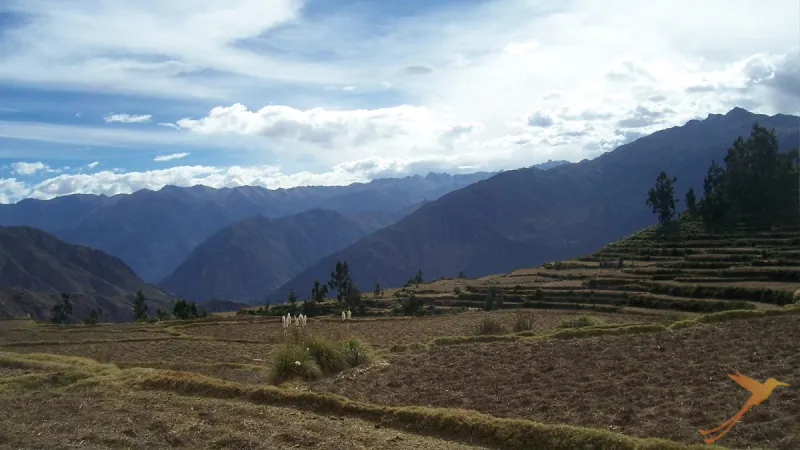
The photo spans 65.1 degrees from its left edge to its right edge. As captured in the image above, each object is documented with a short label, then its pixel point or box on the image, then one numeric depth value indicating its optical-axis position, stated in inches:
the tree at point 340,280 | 3662.4
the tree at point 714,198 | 3358.8
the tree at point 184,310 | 2959.4
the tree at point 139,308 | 3516.2
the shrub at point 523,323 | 1090.1
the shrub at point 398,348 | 869.8
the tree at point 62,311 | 3624.5
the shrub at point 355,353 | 747.7
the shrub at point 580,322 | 1064.1
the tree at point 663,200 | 3754.9
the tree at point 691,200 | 3880.4
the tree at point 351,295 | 3085.6
